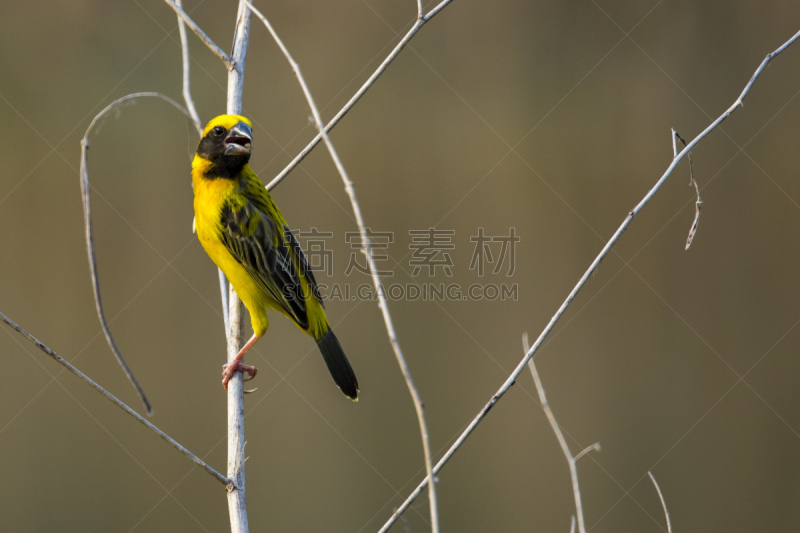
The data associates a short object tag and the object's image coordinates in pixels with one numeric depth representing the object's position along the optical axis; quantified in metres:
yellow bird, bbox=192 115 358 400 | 6.43
